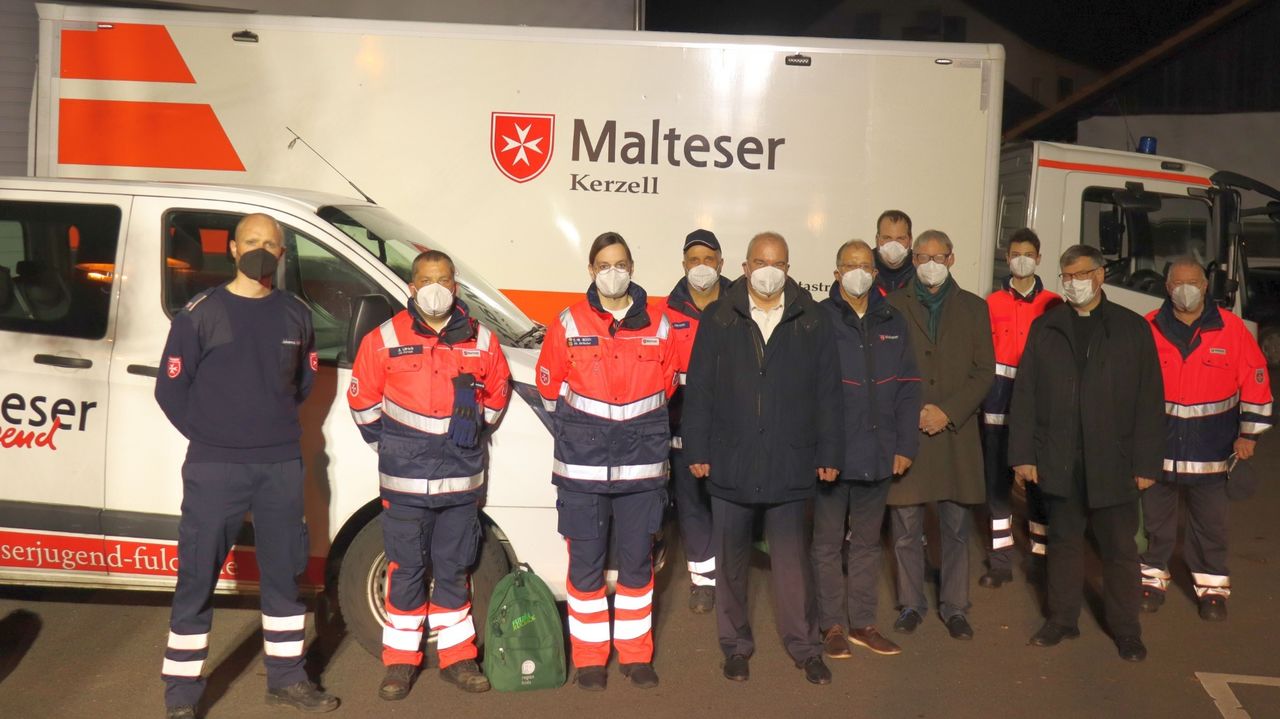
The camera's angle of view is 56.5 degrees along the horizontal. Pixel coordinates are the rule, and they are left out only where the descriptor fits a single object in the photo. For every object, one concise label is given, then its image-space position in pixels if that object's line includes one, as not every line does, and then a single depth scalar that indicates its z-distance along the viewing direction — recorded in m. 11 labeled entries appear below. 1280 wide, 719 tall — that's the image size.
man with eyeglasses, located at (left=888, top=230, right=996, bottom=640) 5.84
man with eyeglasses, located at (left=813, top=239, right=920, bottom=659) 5.54
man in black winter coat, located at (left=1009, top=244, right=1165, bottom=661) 5.57
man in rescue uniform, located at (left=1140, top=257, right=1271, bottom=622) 6.18
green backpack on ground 5.00
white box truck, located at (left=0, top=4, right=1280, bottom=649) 8.02
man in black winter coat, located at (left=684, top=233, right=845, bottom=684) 5.13
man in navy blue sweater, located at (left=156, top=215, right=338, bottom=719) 4.55
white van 5.15
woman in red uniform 4.96
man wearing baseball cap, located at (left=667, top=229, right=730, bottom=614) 5.92
